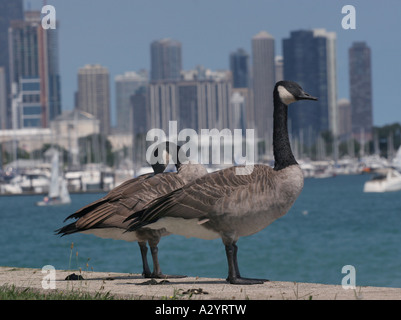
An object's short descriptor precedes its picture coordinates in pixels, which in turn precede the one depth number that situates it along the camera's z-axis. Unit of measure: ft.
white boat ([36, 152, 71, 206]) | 334.65
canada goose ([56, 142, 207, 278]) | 37.47
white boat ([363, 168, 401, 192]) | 406.82
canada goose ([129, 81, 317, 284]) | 35.04
